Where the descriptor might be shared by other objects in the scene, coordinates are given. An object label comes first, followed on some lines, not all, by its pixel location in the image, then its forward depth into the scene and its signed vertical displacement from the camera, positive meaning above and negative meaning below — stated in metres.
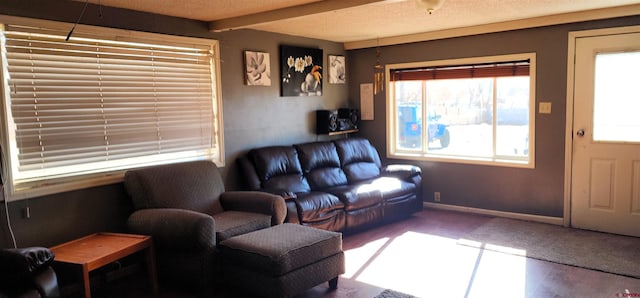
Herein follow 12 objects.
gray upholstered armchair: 3.25 -0.78
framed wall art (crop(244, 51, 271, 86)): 4.77 +0.41
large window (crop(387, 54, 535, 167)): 5.05 -0.08
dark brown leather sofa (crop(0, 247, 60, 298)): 2.49 -0.83
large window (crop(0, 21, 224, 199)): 3.20 +0.07
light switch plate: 4.79 -0.07
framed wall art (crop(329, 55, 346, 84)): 5.89 +0.45
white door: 4.32 -0.33
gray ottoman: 2.98 -0.98
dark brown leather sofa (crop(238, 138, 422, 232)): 4.41 -0.79
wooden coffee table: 2.89 -0.88
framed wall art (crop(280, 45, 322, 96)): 5.18 +0.41
